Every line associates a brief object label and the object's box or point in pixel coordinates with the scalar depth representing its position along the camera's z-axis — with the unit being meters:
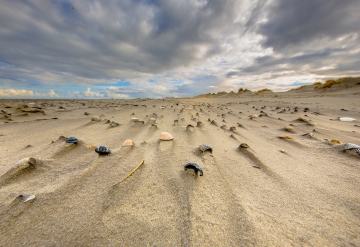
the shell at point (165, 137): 0.47
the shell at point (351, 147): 0.38
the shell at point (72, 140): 0.41
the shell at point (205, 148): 0.38
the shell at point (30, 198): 0.21
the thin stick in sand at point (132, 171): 0.27
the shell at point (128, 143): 0.42
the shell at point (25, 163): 0.28
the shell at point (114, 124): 0.68
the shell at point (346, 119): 0.82
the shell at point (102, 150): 0.36
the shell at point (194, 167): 0.28
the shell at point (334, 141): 0.45
